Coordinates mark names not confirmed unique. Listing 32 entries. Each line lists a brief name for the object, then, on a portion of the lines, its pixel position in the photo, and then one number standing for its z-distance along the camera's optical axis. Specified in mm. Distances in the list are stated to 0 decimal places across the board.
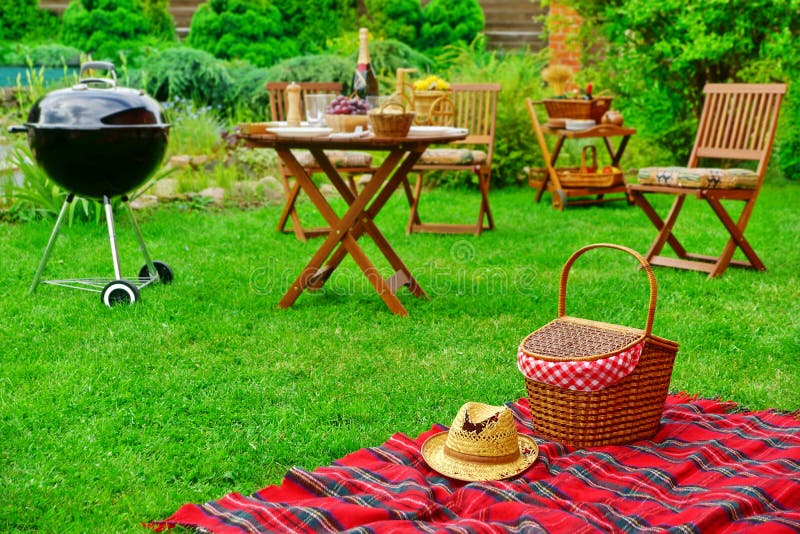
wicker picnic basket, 2877
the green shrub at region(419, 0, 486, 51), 13734
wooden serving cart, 7680
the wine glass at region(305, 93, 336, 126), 4738
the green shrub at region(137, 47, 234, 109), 10273
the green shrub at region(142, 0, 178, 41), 14070
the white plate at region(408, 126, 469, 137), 4684
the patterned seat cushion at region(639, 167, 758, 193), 5332
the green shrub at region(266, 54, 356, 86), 10414
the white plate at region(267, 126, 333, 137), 4418
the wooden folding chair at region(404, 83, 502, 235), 6699
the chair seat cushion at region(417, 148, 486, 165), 6711
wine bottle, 4805
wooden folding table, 4387
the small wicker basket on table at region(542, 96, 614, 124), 7602
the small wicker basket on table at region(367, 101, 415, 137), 4316
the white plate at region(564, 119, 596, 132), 7570
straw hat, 2746
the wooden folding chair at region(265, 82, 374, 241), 6410
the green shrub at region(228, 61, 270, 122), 10539
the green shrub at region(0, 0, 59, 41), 14562
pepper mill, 4840
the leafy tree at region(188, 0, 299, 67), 12742
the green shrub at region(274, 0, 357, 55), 13758
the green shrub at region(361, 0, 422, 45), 13578
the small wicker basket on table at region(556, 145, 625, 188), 7812
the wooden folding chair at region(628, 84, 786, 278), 5359
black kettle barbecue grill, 4480
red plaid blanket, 2383
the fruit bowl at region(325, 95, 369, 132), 4504
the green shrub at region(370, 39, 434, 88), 10727
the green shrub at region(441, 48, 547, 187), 8734
